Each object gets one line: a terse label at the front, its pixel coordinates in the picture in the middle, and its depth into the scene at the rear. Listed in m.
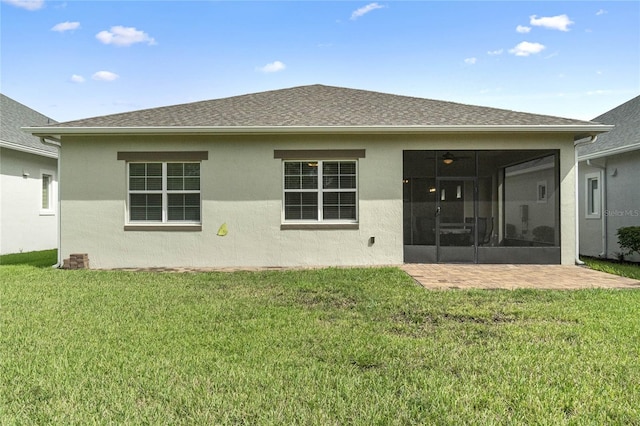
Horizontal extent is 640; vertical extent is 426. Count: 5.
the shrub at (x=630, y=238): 11.22
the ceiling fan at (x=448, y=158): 11.01
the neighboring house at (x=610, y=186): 12.20
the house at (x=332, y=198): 10.95
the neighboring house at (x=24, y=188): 13.42
